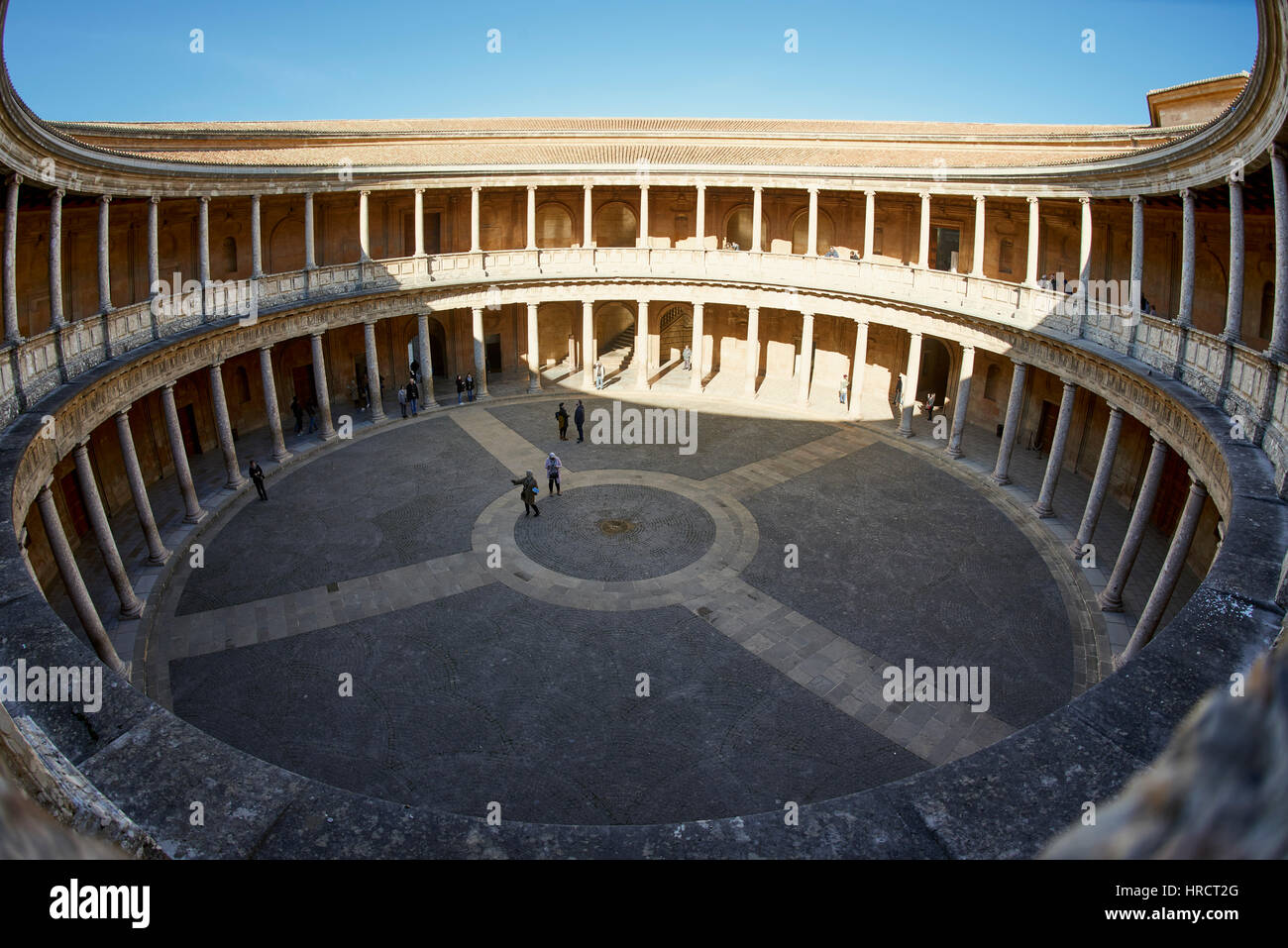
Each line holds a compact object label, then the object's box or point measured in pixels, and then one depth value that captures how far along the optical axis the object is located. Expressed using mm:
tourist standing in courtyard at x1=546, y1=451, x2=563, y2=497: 25516
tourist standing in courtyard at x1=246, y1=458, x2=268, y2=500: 24844
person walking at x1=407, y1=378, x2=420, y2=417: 33806
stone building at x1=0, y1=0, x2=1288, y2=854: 14148
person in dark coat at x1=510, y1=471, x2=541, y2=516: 23859
